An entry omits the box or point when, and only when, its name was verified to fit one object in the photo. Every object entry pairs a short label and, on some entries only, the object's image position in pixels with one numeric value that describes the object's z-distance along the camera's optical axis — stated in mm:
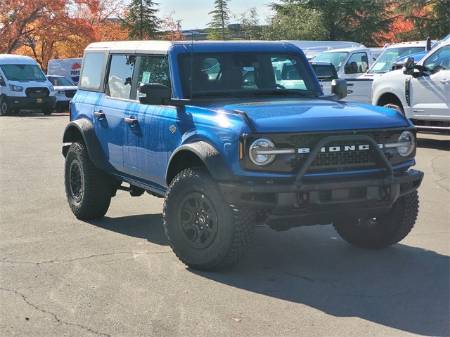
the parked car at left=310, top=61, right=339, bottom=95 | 16616
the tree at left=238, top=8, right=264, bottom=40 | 42812
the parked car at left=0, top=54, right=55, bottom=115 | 25172
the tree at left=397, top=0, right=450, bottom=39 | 39250
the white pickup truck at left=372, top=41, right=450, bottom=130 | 12359
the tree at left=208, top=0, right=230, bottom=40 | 53944
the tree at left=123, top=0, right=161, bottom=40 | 47297
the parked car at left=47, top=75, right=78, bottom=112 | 27359
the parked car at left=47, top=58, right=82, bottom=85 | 33219
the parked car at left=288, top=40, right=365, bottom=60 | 25181
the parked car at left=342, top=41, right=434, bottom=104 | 16359
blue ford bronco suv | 4906
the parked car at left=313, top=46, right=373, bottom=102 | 18656
